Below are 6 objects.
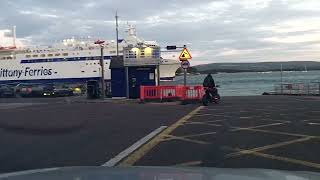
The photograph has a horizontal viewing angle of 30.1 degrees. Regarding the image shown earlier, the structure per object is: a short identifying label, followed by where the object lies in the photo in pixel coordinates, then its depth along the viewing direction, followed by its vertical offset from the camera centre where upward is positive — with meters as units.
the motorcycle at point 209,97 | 28.02 -1.55
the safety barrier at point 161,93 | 32.38 -1.51
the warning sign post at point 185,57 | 31.68 +0.42
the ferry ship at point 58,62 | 87.25 +0.73
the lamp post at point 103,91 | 39.59 -1.67
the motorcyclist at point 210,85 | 28.45 -0.98
